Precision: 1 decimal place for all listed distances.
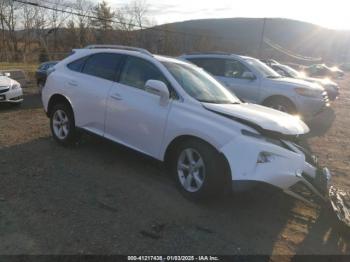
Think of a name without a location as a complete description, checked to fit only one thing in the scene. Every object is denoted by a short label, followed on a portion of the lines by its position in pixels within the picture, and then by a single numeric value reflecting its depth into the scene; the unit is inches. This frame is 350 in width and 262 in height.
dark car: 568.4
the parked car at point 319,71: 1214.9
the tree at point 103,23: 1851.3
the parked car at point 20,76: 639.1
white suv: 170.1
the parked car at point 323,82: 604.4
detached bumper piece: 169.1
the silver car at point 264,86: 389.4
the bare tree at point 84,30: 1895.7
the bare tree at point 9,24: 1726.5
